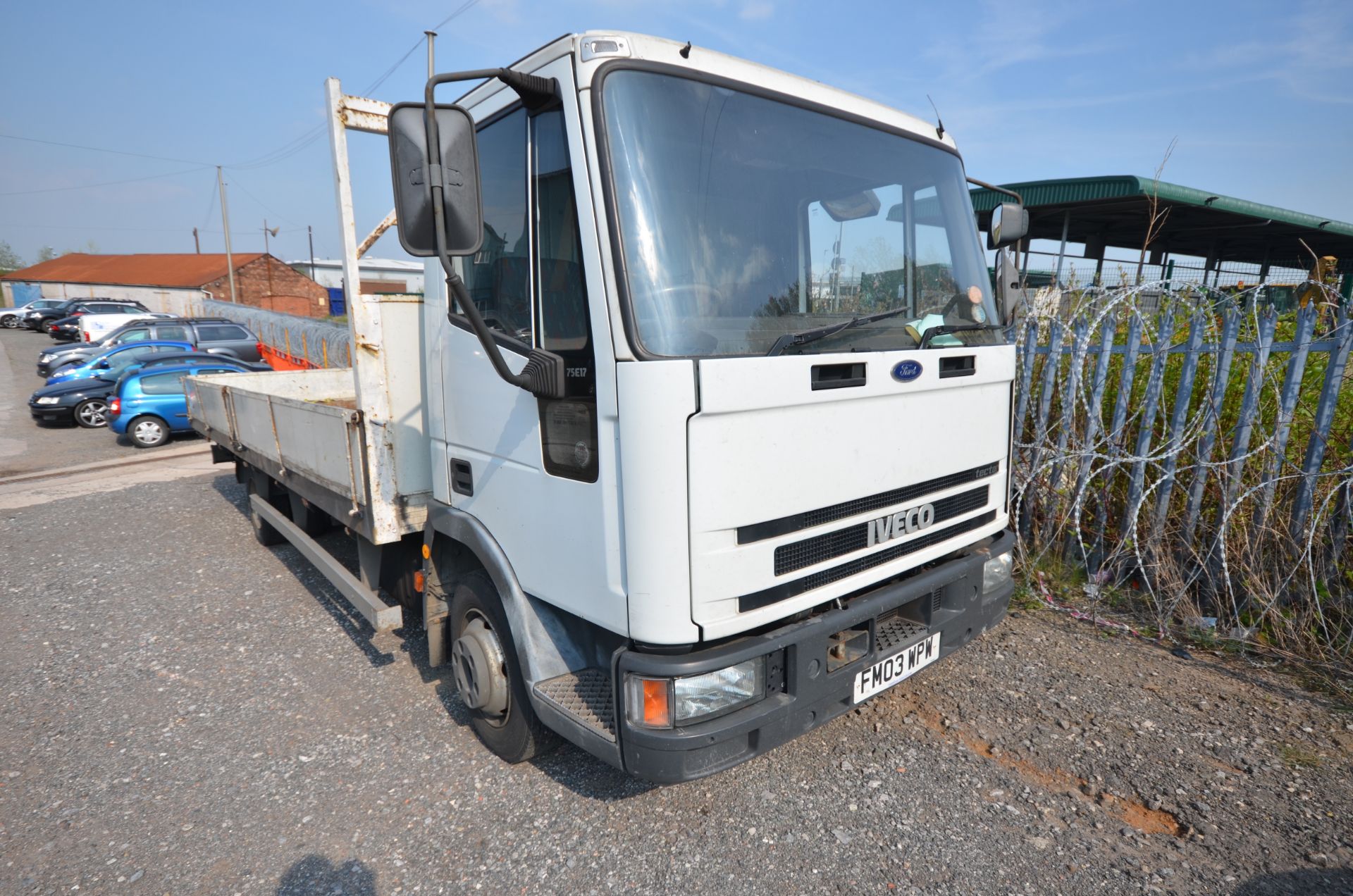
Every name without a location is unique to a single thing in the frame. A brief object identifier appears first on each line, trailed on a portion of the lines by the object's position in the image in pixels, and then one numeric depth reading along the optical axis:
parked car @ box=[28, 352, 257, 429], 13.98
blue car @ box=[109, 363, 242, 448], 12.06
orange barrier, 17.41
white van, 25.27
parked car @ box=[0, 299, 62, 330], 38.75
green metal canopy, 10.08
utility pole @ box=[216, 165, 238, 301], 38.81
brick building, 45.19
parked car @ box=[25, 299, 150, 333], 31.48
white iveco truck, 2.10
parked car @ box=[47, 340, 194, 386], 15.75
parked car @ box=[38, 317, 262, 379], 18.66
